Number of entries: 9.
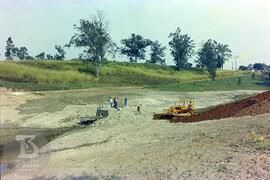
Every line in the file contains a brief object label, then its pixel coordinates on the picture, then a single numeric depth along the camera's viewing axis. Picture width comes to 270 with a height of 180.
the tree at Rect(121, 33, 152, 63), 172.62
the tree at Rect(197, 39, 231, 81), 135.62
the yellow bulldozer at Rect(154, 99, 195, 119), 49.07
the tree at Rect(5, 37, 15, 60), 162.75
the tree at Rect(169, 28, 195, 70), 156.88
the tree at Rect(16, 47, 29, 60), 169.86
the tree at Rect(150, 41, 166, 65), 179.12
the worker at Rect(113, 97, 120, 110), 55.82
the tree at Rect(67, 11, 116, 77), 115.94
